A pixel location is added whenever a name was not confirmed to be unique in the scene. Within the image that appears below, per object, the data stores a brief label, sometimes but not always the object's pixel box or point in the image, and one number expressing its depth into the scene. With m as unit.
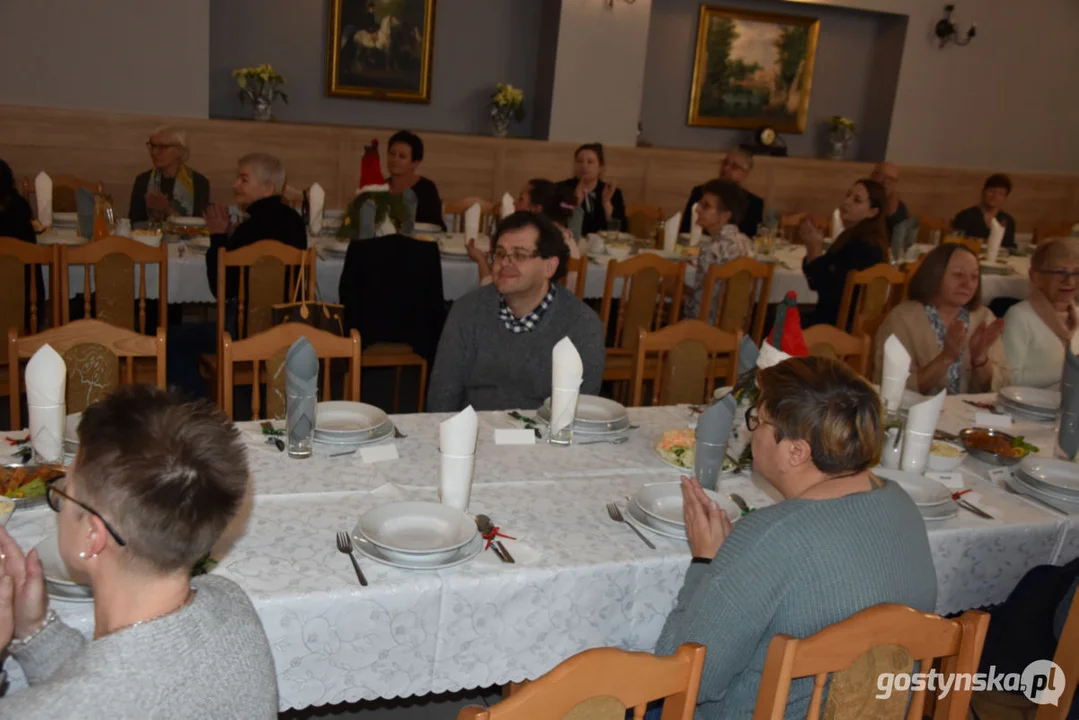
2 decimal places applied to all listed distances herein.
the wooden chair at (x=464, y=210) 6.37
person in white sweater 3.71
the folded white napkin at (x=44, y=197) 4.84
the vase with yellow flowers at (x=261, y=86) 7.16
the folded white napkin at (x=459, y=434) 2.10
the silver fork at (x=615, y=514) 2.23
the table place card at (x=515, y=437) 2.64
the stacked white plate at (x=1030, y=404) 3.25
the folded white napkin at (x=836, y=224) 6.82
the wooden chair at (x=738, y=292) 4.67
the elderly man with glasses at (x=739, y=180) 6.81
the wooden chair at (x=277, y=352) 2.79
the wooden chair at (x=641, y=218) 7.14
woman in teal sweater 1.64
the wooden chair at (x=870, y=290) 4.89
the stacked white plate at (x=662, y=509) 2.16
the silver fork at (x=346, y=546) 1.89
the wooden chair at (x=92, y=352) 2.65
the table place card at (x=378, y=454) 2.43
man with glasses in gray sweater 3.25
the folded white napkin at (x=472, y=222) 5.48
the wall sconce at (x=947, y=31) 9.23
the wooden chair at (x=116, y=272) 3.80
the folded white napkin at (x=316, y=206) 5.21
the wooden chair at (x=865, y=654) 1.41
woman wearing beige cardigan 3.54
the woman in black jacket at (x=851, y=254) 5.11
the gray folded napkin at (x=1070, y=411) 2.81
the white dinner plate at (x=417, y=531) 1.92
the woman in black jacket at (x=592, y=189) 6.42
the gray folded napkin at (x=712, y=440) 2.37
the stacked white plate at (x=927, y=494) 2.36
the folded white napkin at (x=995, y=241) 6.69
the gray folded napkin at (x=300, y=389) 2.38
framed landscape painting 8.76
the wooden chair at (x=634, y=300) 4.50
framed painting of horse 7.52
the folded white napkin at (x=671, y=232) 5.75
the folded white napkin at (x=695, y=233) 6.29
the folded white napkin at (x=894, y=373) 2.89
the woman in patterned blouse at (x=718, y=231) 4.92
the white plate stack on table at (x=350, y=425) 2.47
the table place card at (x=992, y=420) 3.15
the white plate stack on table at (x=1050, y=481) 2.51
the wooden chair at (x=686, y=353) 3.26
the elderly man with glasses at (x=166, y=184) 5.23
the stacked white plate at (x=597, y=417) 2.73
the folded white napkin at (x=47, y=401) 2.16
